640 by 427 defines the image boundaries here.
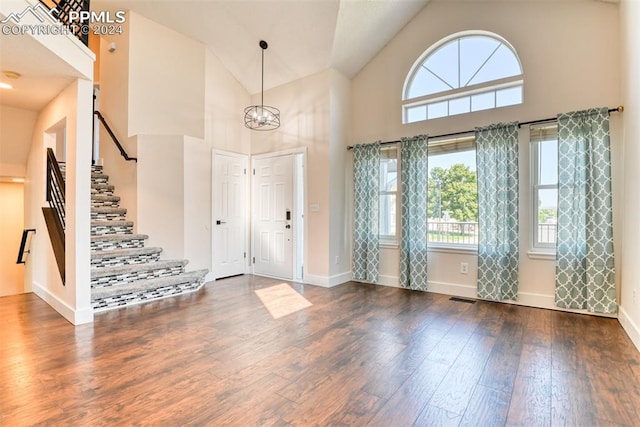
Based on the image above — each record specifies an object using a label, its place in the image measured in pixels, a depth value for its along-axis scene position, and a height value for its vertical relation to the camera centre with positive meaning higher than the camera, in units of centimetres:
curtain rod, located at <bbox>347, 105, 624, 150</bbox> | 342 +112
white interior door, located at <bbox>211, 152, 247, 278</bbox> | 548 +1
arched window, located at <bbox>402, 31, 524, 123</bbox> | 422 +191
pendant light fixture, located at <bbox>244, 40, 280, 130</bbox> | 548 +170
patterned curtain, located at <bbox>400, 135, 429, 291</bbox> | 469 +4
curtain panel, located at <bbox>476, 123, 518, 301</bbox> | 400 +4
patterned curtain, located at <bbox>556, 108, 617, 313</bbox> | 347 -1
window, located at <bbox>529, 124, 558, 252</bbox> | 389 +35
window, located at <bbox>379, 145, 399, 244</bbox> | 508 +32
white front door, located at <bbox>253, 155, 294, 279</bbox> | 550 -3
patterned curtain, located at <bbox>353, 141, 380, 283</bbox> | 512 +9
